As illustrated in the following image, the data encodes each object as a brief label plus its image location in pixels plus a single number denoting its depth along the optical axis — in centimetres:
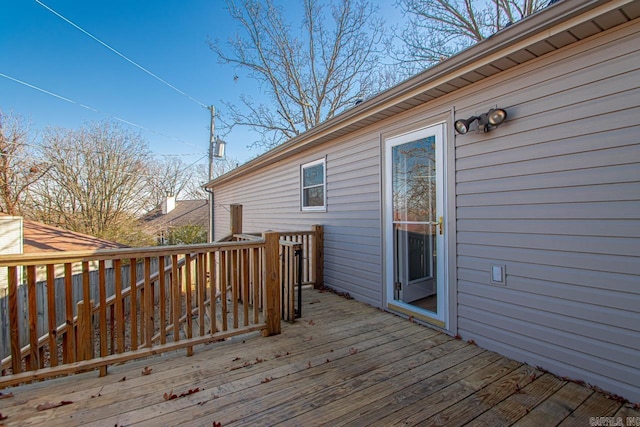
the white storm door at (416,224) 302
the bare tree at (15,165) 938
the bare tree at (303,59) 1046
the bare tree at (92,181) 1035
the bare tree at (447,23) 719
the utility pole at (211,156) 1191
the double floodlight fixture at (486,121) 244
